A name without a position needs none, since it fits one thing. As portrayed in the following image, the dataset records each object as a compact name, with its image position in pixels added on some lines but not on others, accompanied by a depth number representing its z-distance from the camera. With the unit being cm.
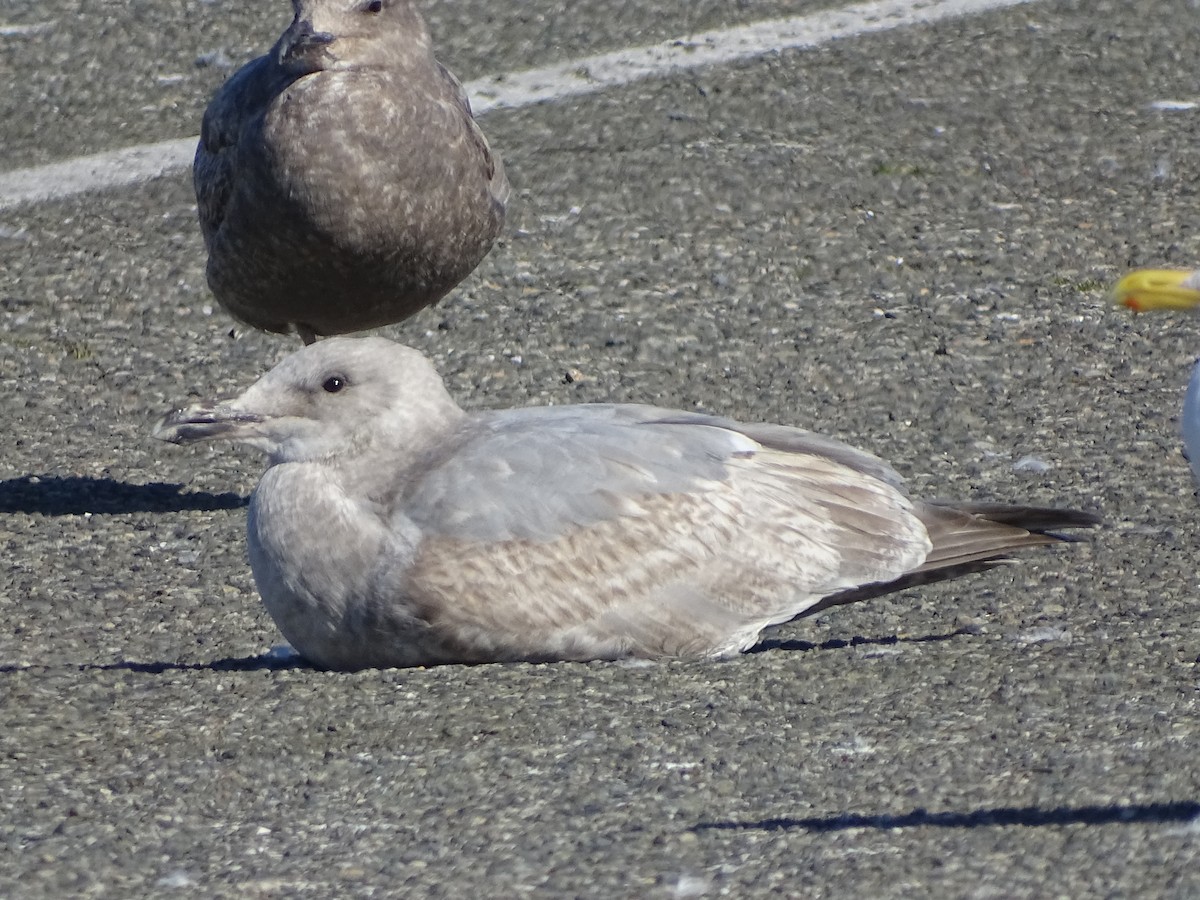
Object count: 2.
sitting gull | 927
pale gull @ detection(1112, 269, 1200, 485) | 984
